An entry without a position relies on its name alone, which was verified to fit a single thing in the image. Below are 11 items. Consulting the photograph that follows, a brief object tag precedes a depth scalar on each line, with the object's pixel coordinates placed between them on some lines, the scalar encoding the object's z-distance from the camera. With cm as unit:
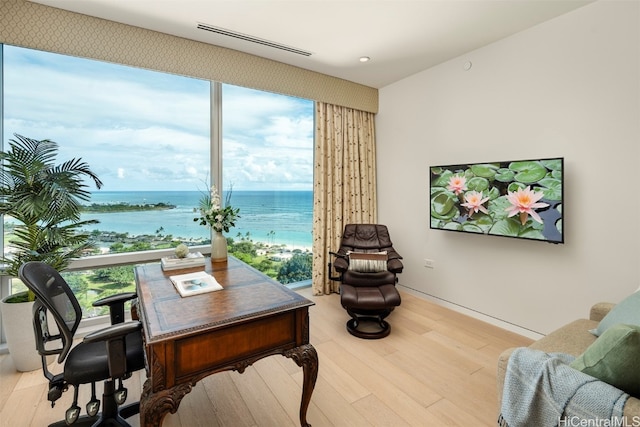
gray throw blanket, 106
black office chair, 144
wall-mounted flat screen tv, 258
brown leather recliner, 294
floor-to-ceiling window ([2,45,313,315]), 279
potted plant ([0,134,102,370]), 226
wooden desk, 129
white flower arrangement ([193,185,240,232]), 253
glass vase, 250
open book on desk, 177
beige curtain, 410
